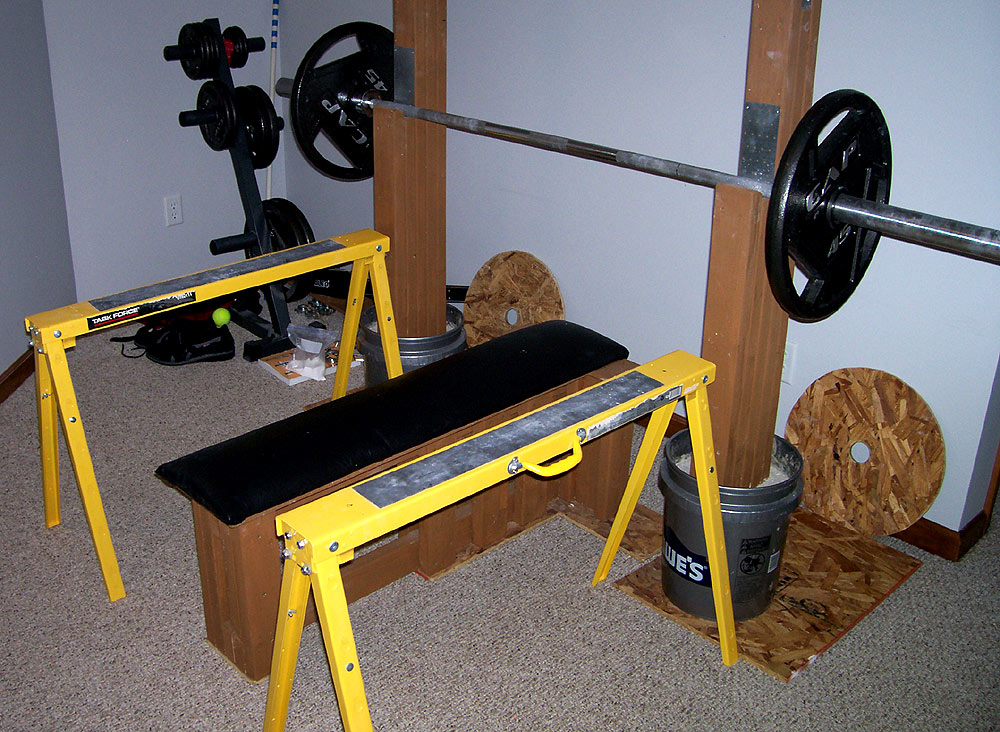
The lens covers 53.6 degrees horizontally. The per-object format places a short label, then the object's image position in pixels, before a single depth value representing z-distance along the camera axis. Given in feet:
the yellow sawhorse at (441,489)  5.16
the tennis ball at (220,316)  12.54
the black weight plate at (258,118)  12.32
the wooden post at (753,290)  6.45
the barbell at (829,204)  6.18
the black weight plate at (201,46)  11.75
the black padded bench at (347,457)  7.02
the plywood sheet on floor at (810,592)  7.82
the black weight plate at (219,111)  11.78
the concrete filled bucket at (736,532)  7.57
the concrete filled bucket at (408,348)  10.36
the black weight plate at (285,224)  13.17
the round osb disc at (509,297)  11.71
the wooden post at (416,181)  9.29
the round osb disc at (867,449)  8.91
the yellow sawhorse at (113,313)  7.79
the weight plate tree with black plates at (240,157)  11.78
